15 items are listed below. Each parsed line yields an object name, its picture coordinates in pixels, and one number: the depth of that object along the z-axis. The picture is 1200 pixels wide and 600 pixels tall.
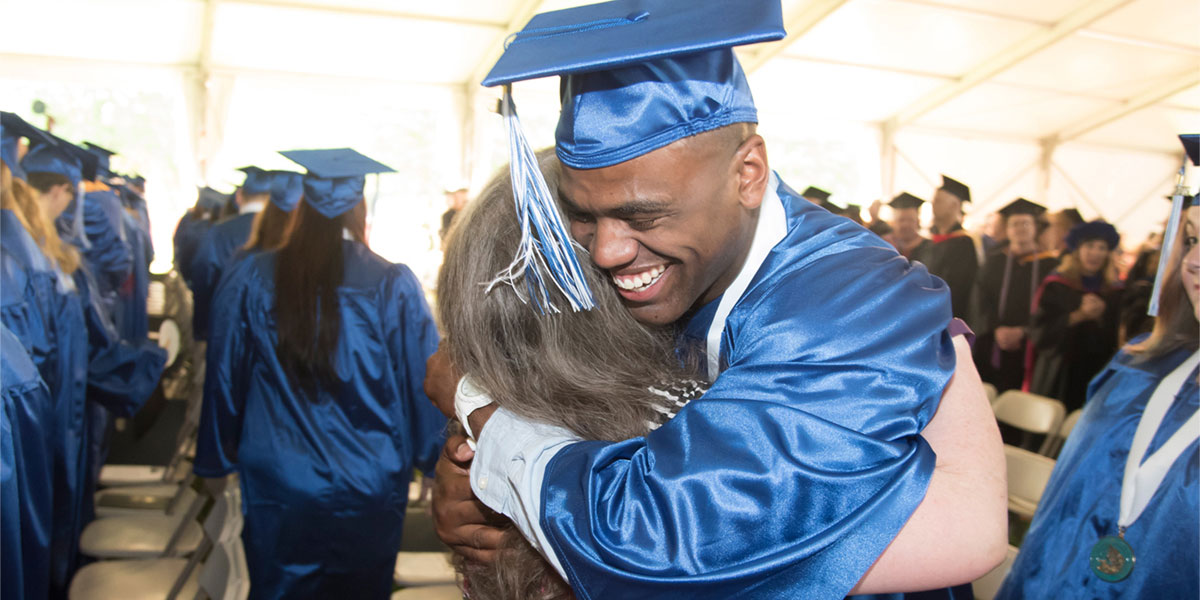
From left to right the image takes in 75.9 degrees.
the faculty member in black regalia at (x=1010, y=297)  6.14
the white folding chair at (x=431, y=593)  2.71
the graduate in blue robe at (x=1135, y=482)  1.54
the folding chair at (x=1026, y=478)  3.52
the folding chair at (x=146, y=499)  3.87
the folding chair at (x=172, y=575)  2.60
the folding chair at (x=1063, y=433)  4.38
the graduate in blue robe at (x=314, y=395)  3.06
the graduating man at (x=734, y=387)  0.88
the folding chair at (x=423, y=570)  2.90
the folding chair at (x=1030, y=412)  4.20
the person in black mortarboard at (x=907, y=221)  7.12
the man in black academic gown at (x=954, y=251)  6.46
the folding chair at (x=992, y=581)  2.84
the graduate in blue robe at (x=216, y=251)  5.14
